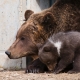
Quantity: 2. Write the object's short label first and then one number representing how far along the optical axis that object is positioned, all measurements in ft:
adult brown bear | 45.55
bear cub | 39.58
